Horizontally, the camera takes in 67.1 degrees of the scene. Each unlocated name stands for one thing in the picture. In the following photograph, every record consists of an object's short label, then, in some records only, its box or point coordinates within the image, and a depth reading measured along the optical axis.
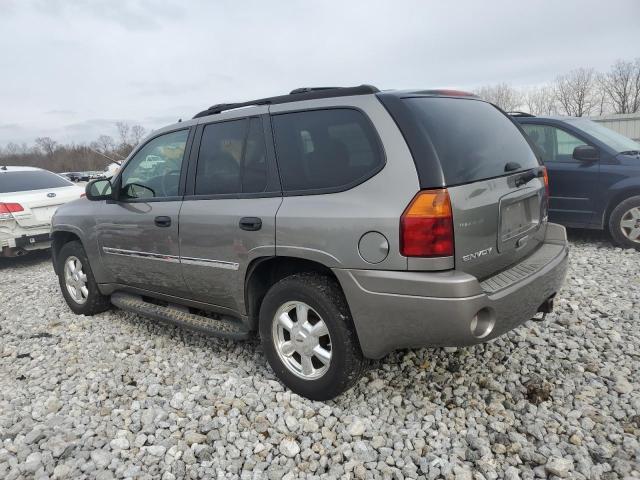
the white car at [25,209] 7.10
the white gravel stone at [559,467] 2.27
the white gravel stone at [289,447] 2.56
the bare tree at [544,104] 52.50
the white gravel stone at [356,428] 2.67
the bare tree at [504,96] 49.16
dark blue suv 5.99
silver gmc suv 2.43
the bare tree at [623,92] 52.12
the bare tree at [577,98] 53.97
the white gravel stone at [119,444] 2.67
